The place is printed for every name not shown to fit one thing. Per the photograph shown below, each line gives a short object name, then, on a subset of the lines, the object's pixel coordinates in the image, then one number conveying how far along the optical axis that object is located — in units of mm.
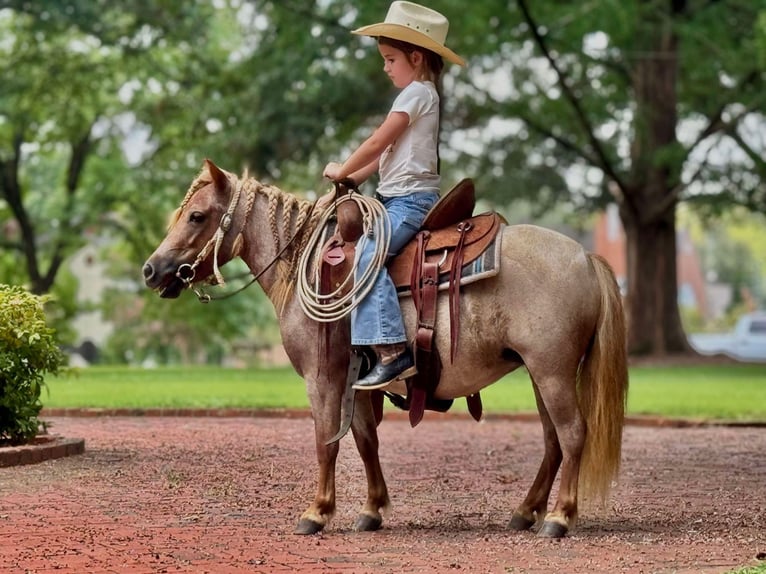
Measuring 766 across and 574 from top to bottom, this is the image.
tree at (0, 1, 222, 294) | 33688
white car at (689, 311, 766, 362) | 50438
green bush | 10789
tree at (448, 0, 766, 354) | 29391
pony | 7785
